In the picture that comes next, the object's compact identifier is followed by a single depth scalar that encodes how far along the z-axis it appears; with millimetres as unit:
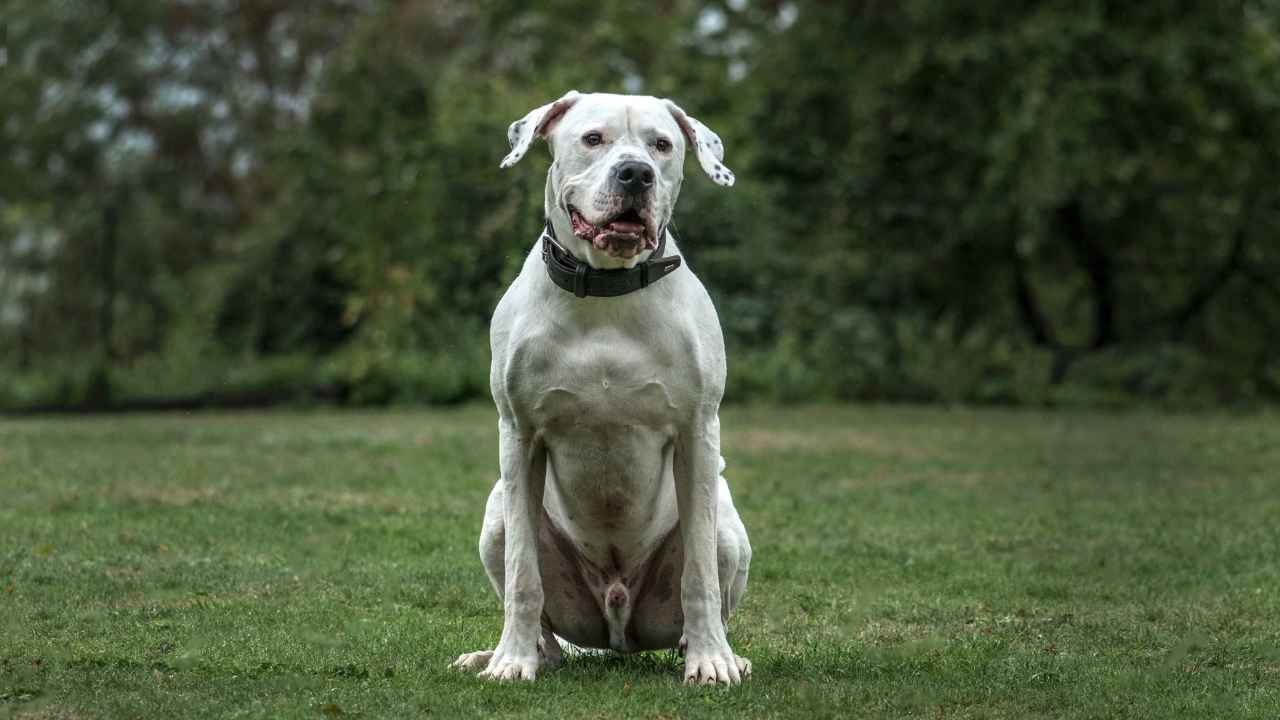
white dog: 5703
